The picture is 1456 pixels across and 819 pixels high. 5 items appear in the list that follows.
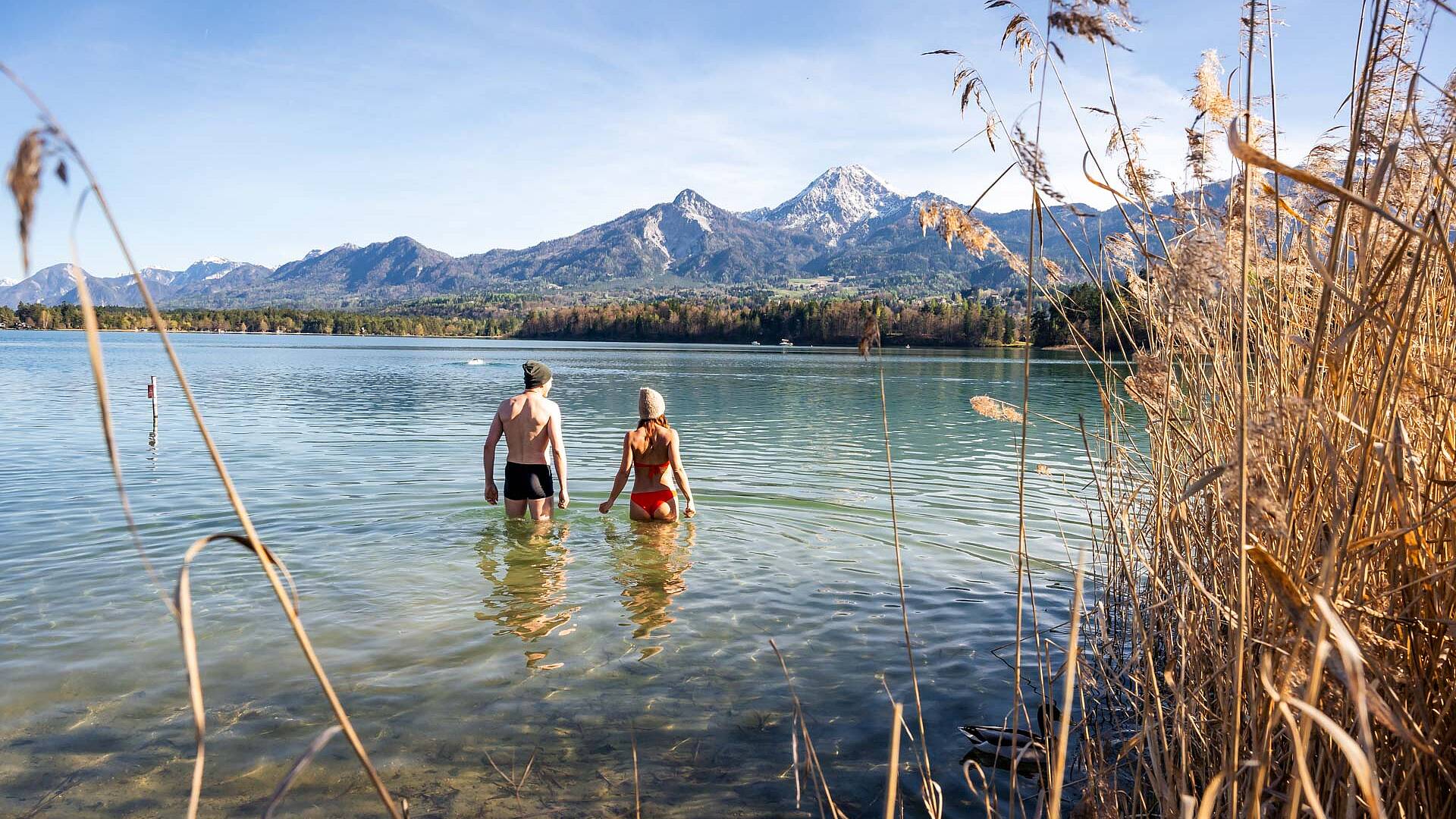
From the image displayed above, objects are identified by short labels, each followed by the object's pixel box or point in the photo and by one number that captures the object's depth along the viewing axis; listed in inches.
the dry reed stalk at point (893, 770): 74.2
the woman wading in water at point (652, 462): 359.9
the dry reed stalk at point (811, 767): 99.0
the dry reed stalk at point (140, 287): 39.3
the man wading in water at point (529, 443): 355.9
